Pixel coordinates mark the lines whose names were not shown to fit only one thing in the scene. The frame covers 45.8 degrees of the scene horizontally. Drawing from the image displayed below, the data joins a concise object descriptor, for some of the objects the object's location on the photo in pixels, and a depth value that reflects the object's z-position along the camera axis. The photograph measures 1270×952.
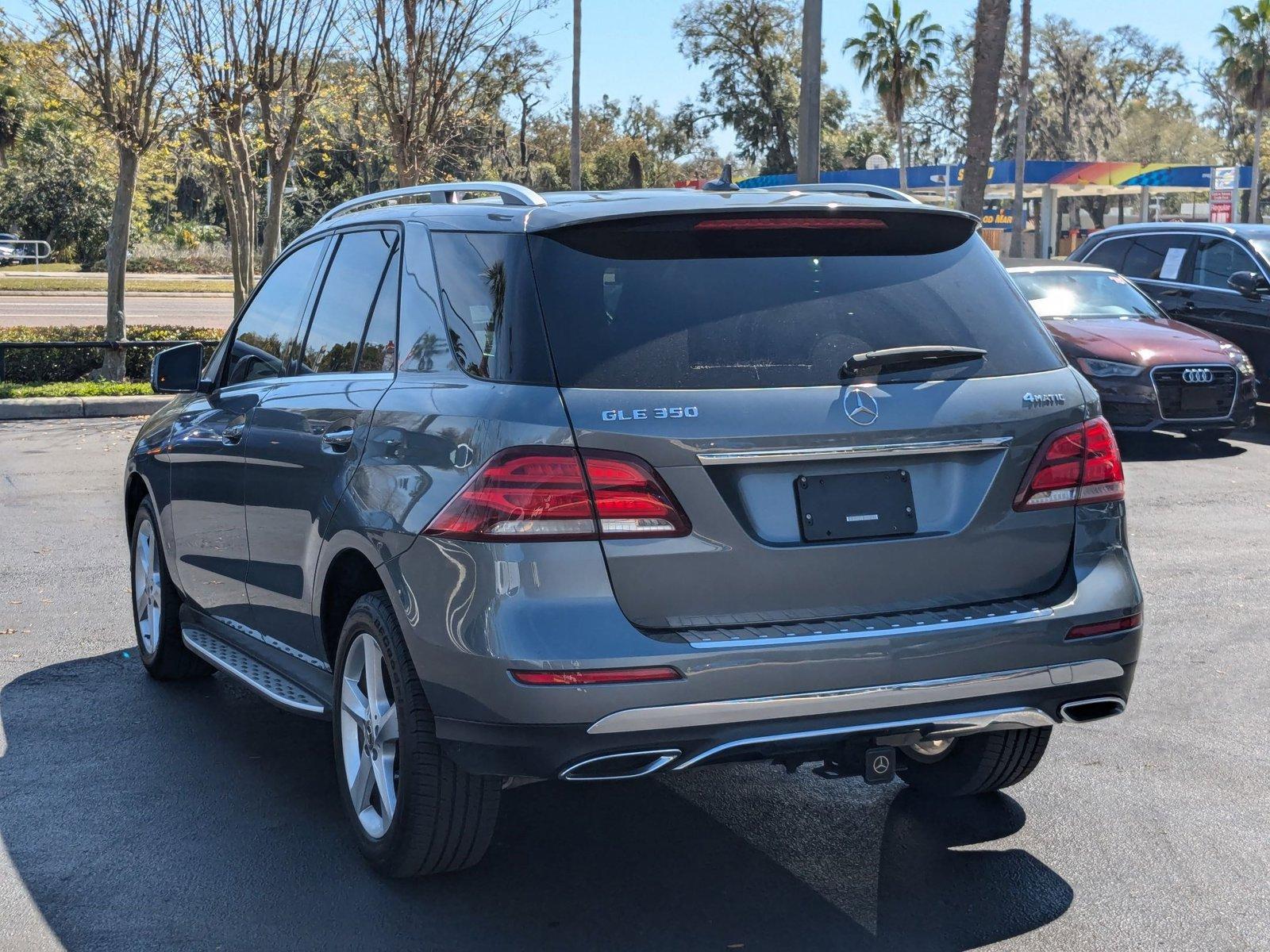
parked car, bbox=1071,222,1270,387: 14.51
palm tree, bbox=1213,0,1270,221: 61.09
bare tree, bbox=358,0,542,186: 19.61
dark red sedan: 12.66
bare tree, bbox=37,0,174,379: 17.77
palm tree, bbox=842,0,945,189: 59.00
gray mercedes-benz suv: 3.47
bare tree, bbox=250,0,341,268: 18.55
